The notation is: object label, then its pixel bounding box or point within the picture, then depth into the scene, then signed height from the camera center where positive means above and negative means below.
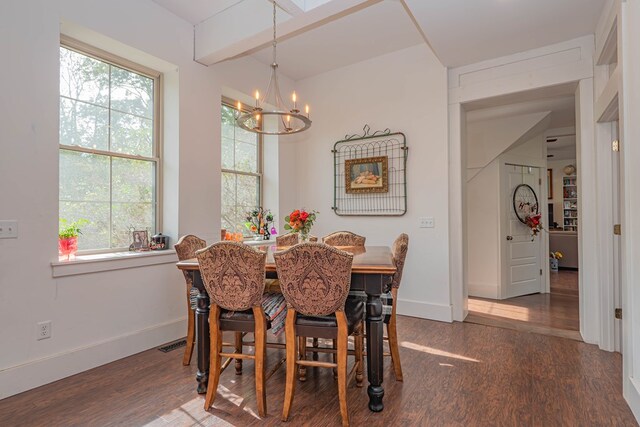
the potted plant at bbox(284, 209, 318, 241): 2.61 -0.04
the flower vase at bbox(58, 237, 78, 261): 2.60 -0.22
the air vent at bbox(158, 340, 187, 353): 2.96 -1.13
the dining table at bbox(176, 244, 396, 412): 1.98 -0.59
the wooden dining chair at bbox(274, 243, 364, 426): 1.85 -0.45
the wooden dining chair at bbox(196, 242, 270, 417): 1.97 -0.47
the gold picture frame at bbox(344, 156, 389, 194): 4.16 +0.52
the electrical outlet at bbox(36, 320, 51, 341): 2.37 -0.77
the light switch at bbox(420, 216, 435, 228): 3.86 -0.07
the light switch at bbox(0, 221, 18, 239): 2.22 -0.07
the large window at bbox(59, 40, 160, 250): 2.78 +0.63
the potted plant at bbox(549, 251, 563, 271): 7.12 -1.00
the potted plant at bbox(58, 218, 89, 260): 2.60 -0.16
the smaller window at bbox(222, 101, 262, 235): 4.12 +0.58
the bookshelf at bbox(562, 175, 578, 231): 8.62 +0.40
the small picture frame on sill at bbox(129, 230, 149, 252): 3.14 -0.21
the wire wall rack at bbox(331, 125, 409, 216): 4.09 +0.52
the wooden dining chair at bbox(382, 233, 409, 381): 2.35 -0.61
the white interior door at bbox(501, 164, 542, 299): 5.00 -0.46
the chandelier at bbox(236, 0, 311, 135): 2.39 +0.78
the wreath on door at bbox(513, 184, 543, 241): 5.17 +0.12
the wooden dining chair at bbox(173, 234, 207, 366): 2.66 -0.58
